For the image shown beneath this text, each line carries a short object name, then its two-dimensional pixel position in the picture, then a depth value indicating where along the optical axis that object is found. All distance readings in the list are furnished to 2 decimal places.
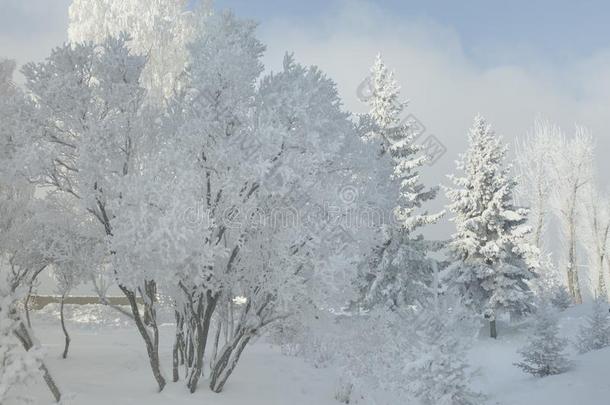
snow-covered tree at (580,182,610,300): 33.16
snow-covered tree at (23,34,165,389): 9.38
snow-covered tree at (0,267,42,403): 5.87
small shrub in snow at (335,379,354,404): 11.79
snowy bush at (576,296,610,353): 17.81
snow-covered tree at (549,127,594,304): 32.34
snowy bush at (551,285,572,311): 25.19
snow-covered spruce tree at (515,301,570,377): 14.55
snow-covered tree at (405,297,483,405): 9.48
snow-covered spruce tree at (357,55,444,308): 20.84
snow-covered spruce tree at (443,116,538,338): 23.59
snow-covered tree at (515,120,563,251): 32.34
